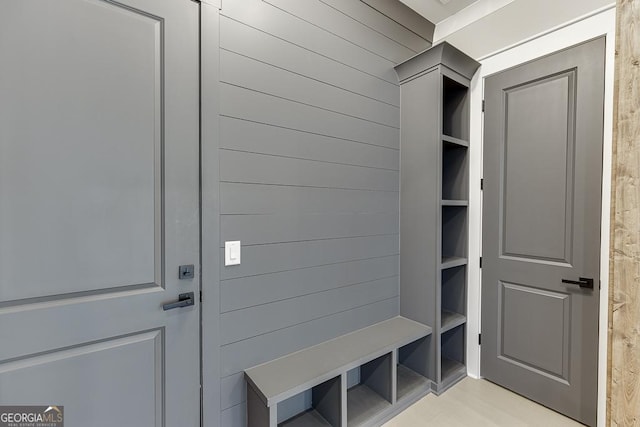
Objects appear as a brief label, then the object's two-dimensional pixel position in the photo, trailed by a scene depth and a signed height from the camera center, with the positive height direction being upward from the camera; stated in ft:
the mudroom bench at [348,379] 4.91 -3.41
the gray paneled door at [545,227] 5.98 -0.39
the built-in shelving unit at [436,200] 7.02 +0.25
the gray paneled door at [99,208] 3.49 -0.02
